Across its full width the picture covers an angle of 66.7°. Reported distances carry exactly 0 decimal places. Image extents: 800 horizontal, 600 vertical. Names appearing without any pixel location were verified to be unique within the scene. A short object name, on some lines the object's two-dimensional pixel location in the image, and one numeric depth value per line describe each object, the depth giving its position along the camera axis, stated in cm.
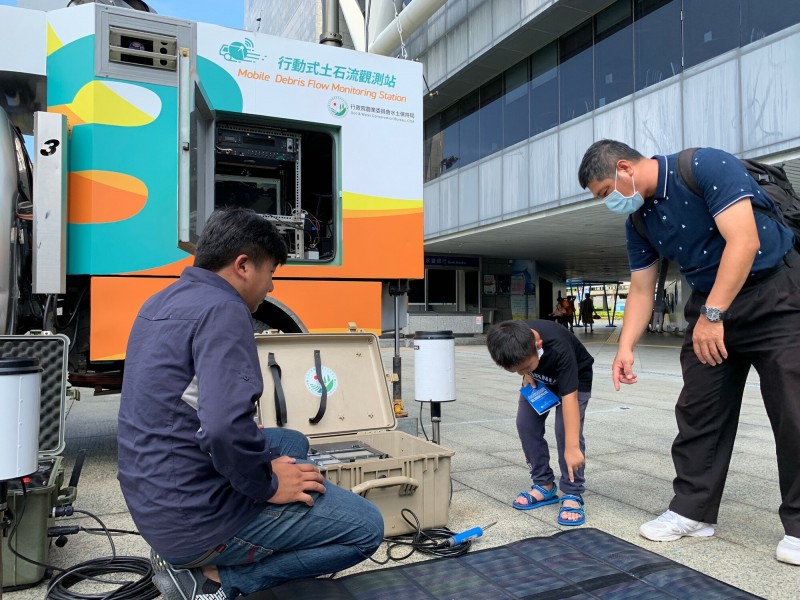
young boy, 294
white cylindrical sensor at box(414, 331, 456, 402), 373
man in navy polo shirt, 258
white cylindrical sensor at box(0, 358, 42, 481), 173
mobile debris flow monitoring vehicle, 373
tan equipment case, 283
